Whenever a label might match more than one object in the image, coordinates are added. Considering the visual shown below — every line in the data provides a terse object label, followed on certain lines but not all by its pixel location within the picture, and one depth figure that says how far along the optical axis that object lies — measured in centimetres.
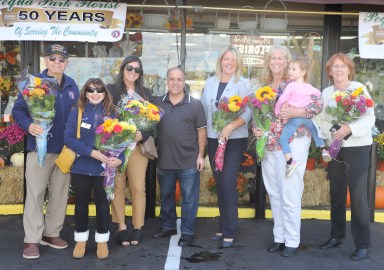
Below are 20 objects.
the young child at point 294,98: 433
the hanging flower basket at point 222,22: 716
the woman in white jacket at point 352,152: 438
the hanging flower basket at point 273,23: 714
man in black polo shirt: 468
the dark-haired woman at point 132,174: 462
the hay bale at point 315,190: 611
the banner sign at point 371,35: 625
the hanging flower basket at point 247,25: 714
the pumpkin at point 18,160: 614
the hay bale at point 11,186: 595
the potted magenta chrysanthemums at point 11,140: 606
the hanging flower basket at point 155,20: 709
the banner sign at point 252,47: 721
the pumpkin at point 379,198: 610
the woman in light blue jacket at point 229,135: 464
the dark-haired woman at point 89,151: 421
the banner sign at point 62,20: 607
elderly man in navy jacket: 443
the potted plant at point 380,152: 620
